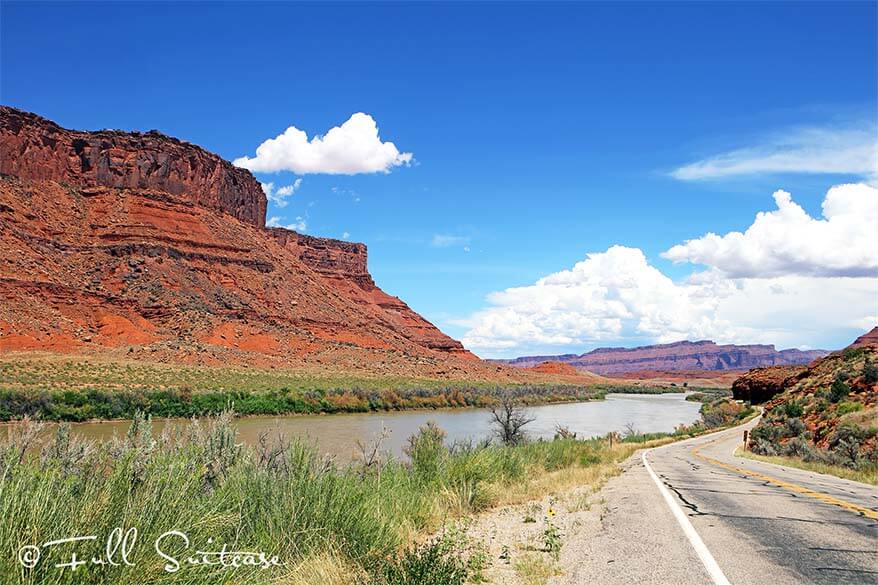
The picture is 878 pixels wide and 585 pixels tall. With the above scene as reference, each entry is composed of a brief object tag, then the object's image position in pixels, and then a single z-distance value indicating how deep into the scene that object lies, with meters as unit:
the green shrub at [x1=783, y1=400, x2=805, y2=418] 29.78
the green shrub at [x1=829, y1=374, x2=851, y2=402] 28.55
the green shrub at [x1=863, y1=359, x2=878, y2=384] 28.16
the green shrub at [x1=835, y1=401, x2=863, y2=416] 25.67
